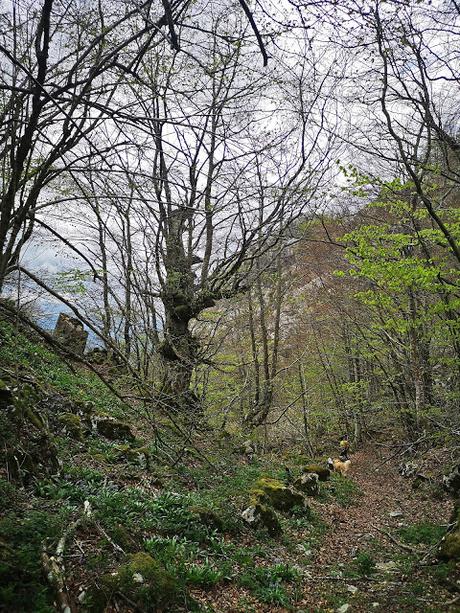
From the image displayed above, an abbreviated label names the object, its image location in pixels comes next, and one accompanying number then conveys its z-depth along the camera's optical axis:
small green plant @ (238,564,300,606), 3.95
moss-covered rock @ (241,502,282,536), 5.62
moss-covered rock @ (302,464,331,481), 9.94
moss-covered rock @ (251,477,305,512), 6.91
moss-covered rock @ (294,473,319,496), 8.47
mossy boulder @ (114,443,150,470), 6.18
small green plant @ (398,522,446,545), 5.76
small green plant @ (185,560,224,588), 3.74
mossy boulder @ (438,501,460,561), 4.28
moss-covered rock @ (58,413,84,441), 5.99
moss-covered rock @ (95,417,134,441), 7.07
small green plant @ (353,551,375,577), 4.79
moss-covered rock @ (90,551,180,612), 2.90
